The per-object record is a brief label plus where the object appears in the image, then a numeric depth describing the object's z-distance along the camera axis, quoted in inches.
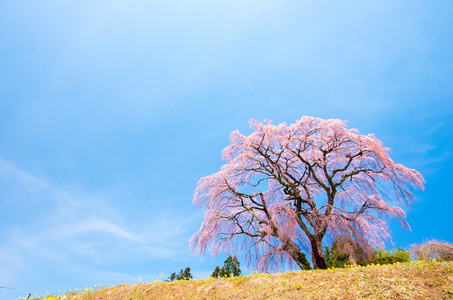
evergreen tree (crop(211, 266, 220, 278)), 706.3
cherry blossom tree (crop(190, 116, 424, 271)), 477.1
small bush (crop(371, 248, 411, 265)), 569.9
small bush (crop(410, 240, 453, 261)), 587.7
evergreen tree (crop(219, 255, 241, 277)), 663.8
